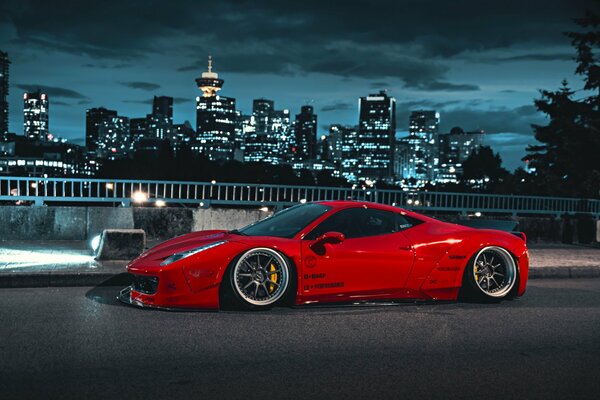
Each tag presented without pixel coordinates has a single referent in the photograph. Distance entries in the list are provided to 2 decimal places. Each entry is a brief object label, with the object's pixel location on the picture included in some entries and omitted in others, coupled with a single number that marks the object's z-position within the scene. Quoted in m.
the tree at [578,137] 35.31
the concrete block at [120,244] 10.52
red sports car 6.98
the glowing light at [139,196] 14.68
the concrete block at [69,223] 13.68
